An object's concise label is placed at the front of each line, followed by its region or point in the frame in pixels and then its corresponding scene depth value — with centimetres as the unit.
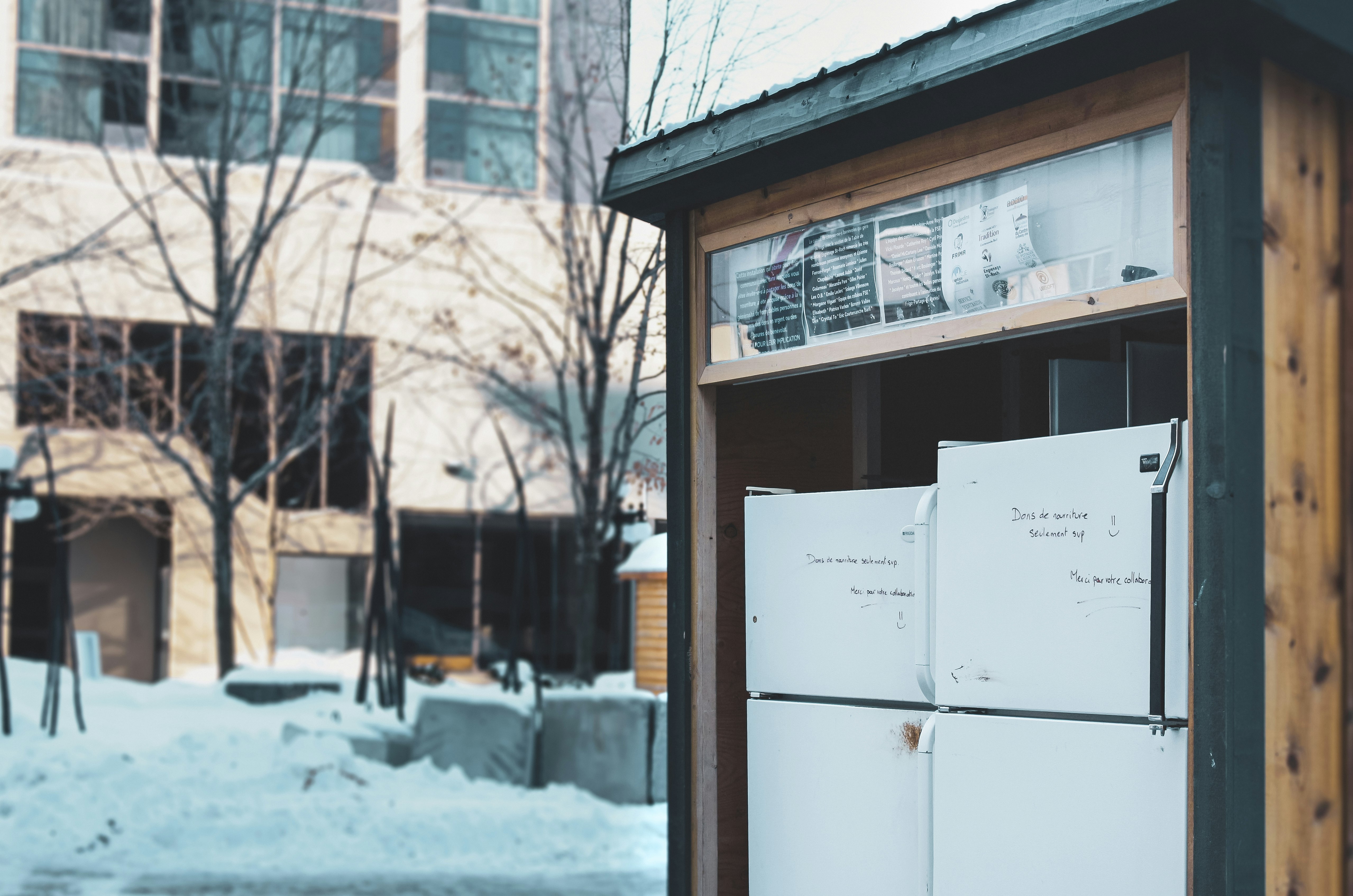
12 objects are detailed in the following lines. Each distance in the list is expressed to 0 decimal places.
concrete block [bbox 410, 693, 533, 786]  1259
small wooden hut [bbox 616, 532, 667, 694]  1337
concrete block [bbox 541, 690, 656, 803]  1200
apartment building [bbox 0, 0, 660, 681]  2102
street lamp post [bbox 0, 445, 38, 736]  1350
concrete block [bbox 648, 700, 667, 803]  1186
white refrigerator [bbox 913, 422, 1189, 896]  376
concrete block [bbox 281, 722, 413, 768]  1320
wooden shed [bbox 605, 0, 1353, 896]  363
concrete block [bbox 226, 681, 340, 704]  1559
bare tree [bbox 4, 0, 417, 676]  1748
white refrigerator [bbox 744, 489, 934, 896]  483
